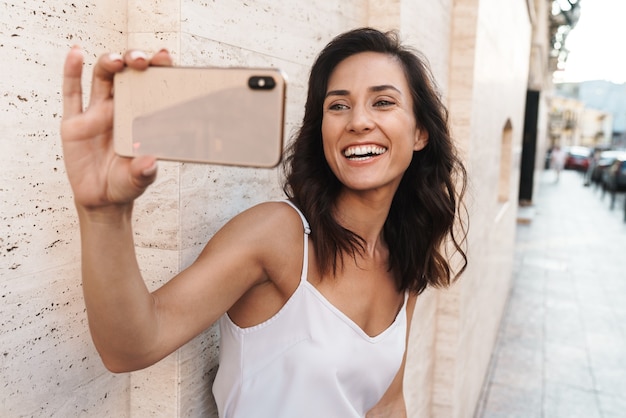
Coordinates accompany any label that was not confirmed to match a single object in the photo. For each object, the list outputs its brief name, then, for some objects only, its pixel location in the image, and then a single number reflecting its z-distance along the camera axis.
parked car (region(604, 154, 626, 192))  20.38
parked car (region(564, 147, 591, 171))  37.91
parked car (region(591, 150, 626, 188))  22.60
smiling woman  0.92
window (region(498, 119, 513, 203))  7.25
